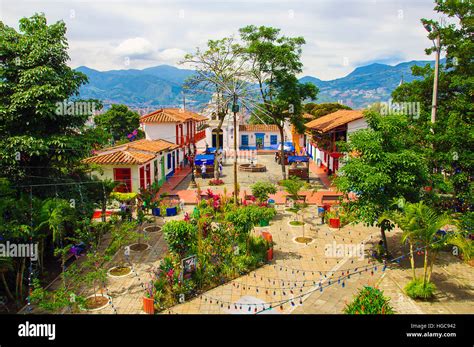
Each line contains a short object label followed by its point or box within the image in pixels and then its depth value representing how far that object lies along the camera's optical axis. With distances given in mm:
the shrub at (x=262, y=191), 22469
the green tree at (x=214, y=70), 28130
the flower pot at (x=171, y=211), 22250
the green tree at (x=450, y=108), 14945
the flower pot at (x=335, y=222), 20047
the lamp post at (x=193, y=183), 30623
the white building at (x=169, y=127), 36594
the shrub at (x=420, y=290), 12172
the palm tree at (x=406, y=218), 12223
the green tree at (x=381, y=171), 14258
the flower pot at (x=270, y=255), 15703
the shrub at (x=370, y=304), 10211
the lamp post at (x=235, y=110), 20828
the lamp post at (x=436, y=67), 18562
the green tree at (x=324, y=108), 54531
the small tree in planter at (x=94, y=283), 11641
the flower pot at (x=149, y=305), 11438
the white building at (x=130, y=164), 24980
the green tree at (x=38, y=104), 14250
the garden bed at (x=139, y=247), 17016
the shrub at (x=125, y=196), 20922
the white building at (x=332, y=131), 30889
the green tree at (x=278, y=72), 29578
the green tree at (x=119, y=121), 51844
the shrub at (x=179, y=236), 13570
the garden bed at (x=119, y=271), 14320
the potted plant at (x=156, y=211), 22175
